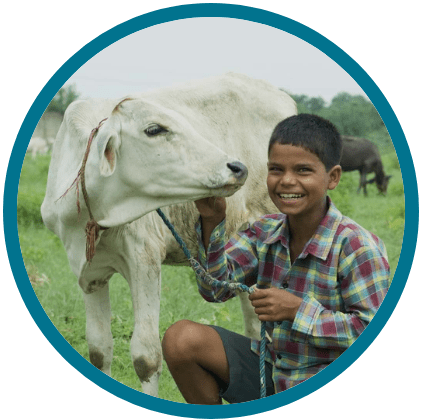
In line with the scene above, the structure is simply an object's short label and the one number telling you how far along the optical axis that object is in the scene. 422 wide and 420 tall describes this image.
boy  2.28
